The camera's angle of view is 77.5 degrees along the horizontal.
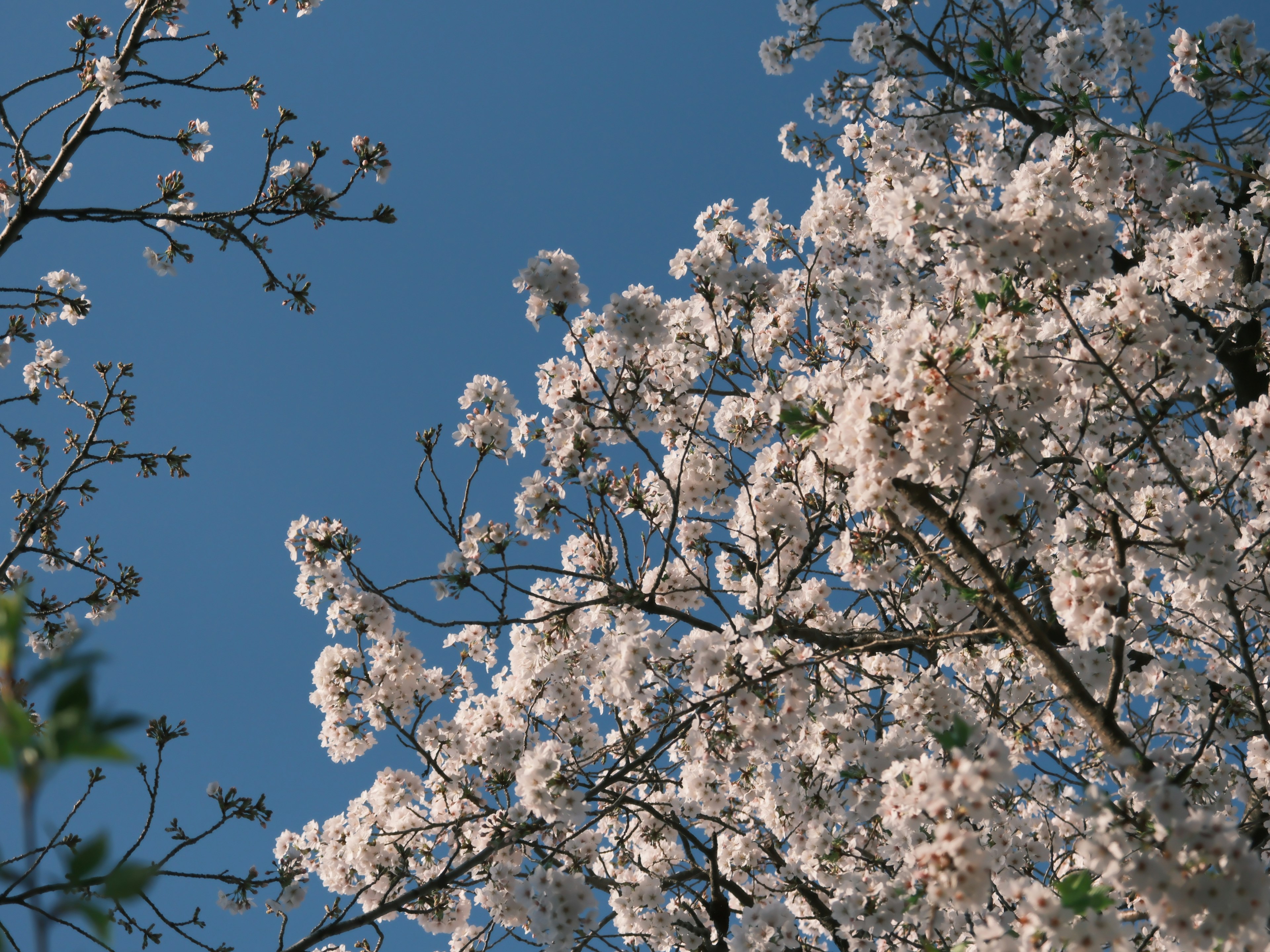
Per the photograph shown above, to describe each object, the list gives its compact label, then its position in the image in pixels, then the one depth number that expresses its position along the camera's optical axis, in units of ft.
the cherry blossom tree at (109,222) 17.10
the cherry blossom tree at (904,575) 11.75
